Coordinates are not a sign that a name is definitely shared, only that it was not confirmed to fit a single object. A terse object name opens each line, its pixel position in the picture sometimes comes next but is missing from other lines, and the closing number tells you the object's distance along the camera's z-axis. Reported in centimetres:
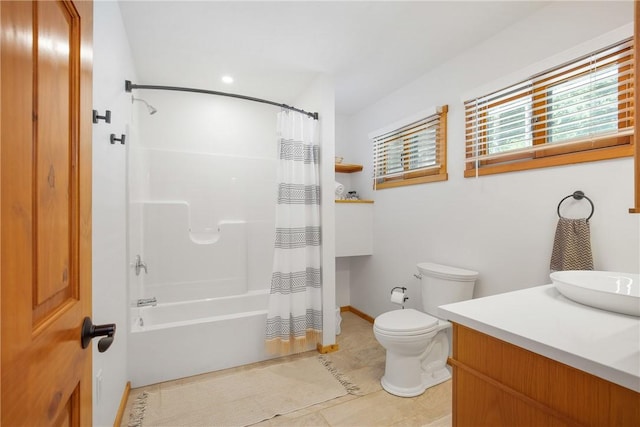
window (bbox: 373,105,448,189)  242
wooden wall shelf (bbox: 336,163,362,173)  326
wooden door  38
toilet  192
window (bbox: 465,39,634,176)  145
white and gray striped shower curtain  235
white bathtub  199
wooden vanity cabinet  64
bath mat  169
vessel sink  88
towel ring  153
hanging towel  149
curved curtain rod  194
